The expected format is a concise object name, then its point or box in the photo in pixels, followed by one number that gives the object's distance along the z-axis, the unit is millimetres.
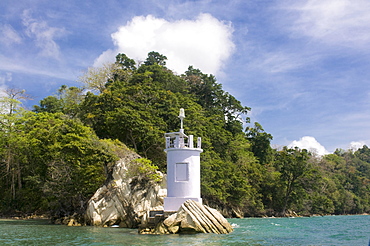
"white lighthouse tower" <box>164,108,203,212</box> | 19203
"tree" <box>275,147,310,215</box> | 46094
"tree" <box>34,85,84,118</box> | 40269
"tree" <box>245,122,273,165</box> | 52562
